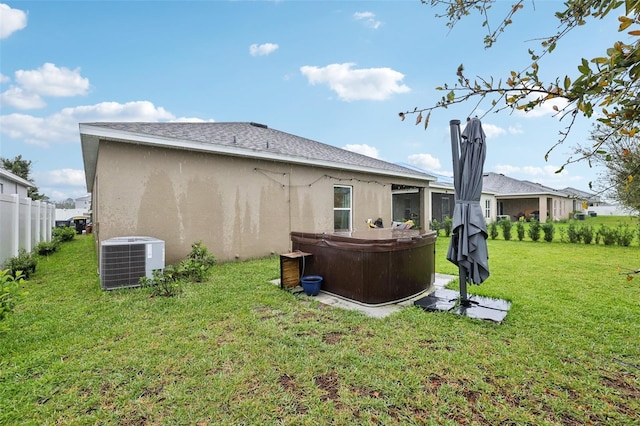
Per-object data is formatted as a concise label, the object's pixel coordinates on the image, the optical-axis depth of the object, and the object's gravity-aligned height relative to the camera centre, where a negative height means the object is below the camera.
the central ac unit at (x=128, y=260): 5.07 -0.79
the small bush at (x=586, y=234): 11.61 -0.78
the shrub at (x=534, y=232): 12.58 -0.75
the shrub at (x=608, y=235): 11.16 -0.80
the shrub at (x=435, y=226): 14.75 -0.58
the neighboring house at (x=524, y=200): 23.31 +1.18
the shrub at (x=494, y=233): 13.90 -0.87
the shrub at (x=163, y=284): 4.88 -1.16
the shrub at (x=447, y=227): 14.34 -0.62
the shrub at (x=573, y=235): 11.79 -0.83
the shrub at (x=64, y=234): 13.02 -0.81
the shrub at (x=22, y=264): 6.16 -1.02
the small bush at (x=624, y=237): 10.80 -0.85
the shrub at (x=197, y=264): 5.85 -1.00
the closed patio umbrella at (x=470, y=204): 3.92 +0.13
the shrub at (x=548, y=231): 12.14 -0.69
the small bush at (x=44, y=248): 9.36 -1.05
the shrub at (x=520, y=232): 12.92 -0.77
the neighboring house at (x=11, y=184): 11.59 +1.40
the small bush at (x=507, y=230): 13.33 -0.71
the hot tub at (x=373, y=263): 4.43 -0.77
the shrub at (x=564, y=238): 12.38 -1.03
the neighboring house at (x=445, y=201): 18.00 +0.89
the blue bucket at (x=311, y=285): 4.89 -1.14
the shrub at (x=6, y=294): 3.03 -0.83
